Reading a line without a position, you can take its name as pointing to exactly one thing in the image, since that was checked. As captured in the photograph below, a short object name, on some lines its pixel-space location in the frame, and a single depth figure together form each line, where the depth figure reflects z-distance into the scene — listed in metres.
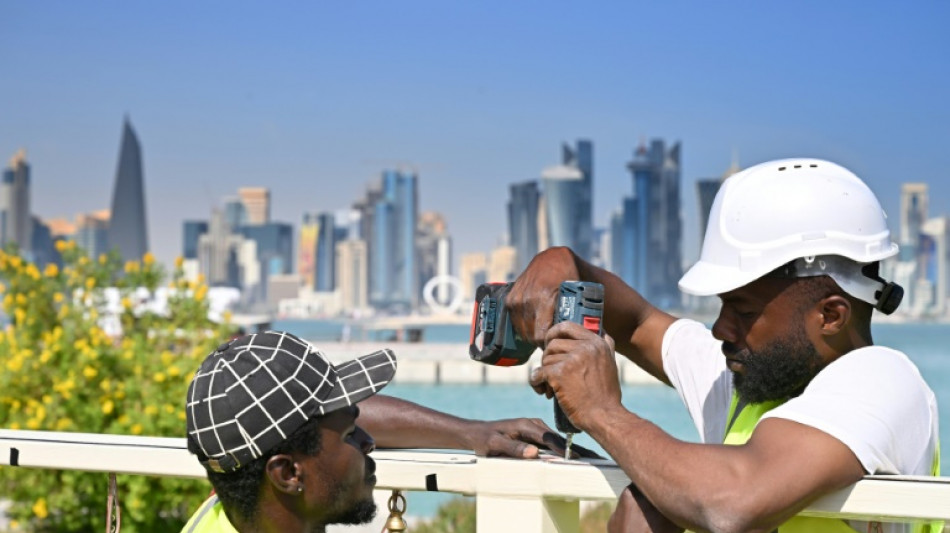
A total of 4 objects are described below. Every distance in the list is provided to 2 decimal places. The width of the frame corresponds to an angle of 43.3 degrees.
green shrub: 8.89
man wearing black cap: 2.25
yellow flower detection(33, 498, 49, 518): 9.04
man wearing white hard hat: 2.23
